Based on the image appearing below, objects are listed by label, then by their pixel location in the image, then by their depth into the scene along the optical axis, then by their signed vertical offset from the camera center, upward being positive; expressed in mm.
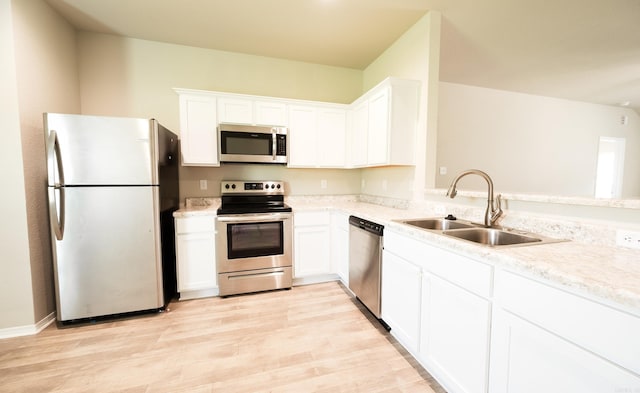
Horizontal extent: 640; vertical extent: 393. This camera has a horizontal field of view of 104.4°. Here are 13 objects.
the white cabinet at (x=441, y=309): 1213 -758
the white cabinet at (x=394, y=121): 2424 +596
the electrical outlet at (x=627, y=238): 1139 -268
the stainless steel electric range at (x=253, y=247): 2572 -732
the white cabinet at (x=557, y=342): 765 -576
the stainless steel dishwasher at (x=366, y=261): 2098 -750
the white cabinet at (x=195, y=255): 2498 -778
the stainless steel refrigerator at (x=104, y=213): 2012 -294
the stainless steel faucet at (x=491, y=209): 1683 -197
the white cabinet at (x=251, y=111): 2859 +805
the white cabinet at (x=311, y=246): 2865 -775
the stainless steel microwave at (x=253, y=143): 2801 +416
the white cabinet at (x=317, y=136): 3125 +565
